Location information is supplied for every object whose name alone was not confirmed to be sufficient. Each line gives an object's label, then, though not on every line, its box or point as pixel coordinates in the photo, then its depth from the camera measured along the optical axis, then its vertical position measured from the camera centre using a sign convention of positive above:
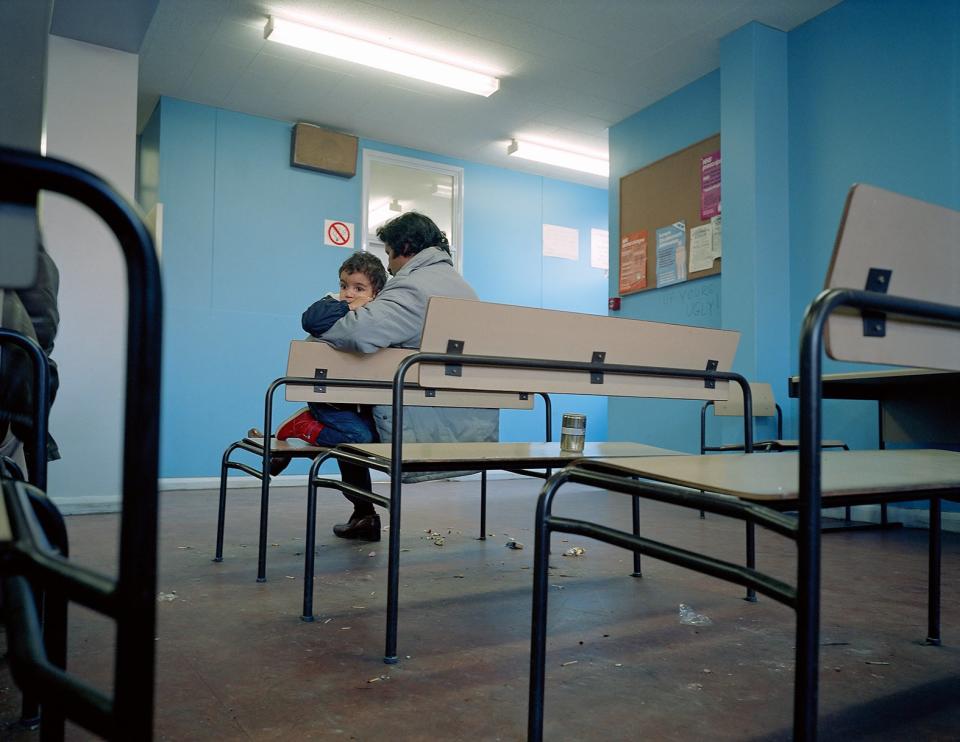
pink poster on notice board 4.56 +1.34
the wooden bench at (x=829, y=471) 0.69 -0.07
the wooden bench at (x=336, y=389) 2.20 +0.01
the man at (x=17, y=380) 1.41 +0.01
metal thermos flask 1.82 -0.09
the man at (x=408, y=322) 2.30 +0.22
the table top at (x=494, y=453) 1.54 -0.14
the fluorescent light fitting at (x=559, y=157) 5.98 +2.01
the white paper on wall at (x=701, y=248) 4.59 +0.96
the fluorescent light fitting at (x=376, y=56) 4.23 +2.07
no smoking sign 5.62 +1.22
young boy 2.34 -0.10
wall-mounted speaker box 5.46 +1.82
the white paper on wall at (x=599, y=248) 6.84 +1.39
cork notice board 4.61 +1.19
